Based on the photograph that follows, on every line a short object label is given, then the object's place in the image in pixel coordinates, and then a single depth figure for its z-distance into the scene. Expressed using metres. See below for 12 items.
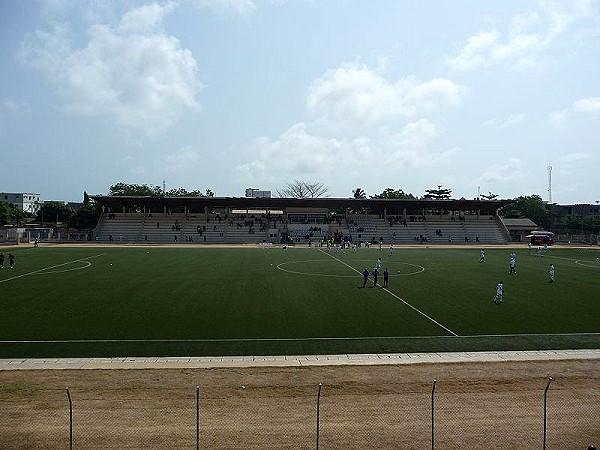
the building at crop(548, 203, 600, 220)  128.62
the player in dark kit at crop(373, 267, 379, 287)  30.16
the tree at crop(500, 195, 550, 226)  117.88
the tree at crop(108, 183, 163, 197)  116.96
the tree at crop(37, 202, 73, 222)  113.19
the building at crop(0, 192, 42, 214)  158.38
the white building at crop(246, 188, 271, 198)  99.62
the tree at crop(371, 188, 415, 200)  130.12
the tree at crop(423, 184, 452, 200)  129.62
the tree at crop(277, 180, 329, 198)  151.75
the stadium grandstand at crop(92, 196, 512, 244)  77.31
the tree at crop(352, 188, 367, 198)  151.48
